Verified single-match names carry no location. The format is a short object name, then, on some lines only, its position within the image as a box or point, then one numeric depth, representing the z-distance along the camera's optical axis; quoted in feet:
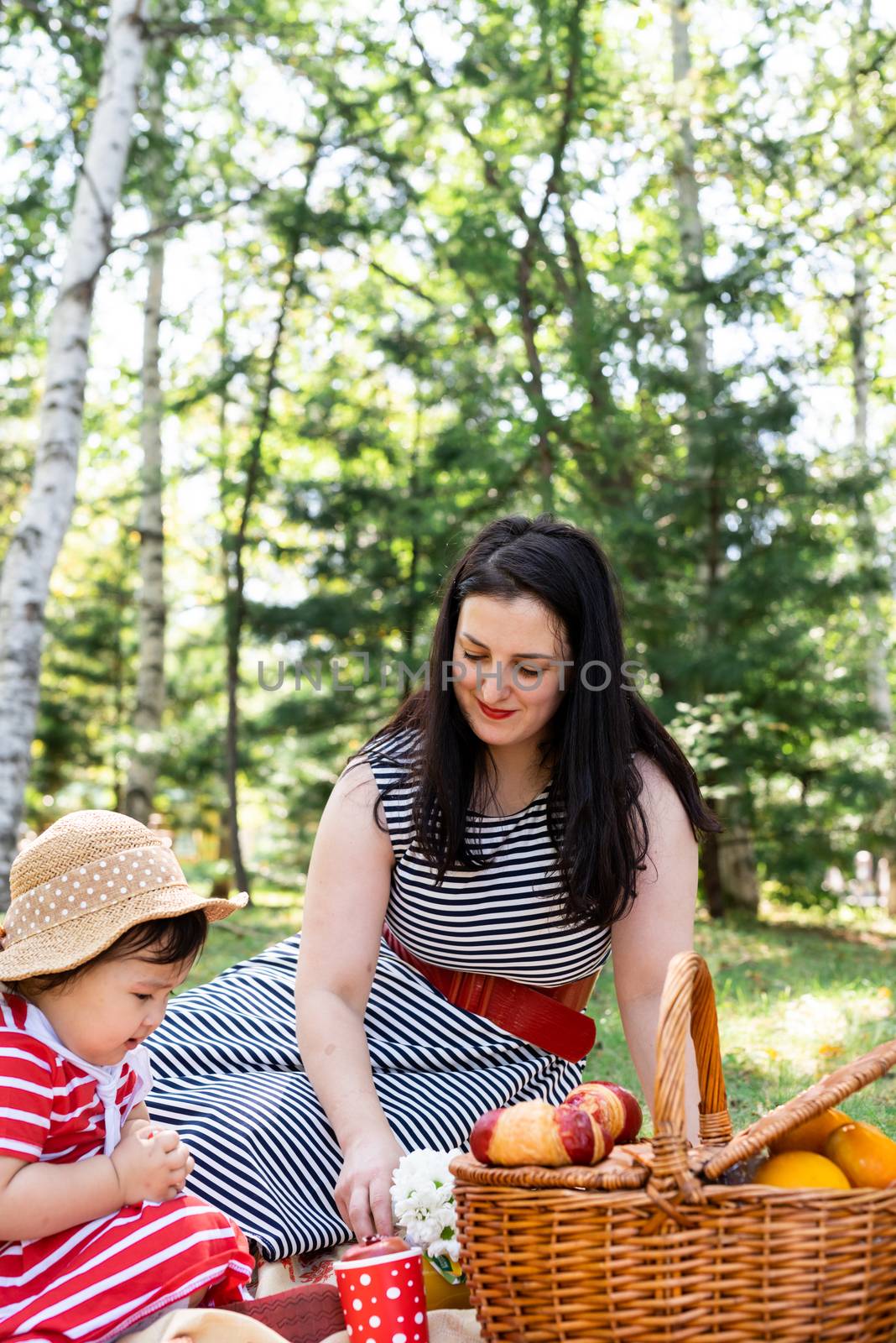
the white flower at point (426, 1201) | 5.68
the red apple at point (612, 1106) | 5.16
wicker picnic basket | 4.52
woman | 7.02
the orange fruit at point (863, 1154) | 5.04
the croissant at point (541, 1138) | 4.88
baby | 5.40
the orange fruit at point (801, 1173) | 4.92
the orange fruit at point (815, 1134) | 5.35
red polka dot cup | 5.26
